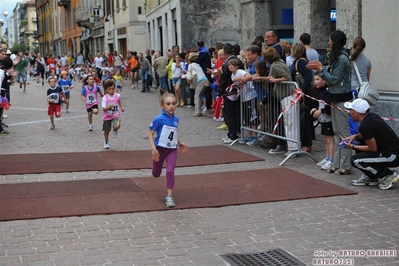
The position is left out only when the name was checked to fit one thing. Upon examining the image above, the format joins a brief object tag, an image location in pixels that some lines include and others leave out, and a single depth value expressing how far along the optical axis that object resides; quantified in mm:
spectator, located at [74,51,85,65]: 46438
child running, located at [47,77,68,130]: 16469
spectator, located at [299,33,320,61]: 12844
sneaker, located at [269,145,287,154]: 12162
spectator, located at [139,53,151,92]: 30875
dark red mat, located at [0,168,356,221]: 8102
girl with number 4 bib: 8258
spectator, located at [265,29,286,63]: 12898
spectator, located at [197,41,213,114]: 19531
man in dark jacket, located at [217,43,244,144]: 13586
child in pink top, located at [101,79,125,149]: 13344
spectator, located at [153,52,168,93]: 25875
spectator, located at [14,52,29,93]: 31620
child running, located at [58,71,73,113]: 19547
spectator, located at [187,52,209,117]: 18688
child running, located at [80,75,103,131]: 16156
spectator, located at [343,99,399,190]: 8734
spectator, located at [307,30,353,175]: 9828
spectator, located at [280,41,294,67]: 13102
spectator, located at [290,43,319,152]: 11367
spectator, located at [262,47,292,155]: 11469
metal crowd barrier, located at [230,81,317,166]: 11247
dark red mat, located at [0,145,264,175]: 11031
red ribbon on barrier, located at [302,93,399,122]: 9848
